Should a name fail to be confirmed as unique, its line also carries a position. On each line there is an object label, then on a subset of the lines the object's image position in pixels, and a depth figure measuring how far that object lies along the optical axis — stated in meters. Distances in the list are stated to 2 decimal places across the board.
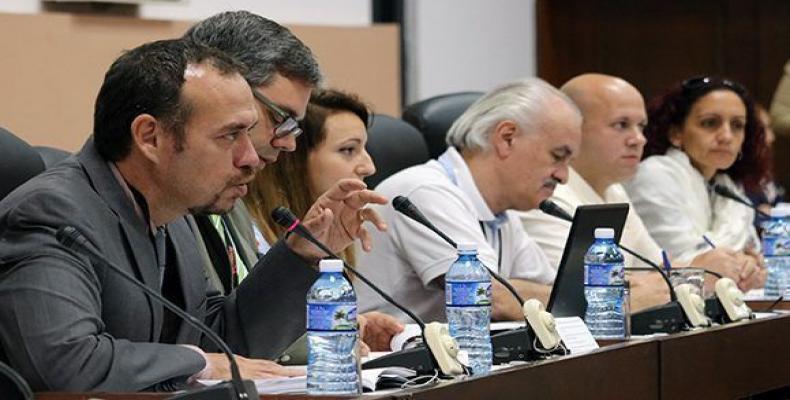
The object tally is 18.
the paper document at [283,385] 4.24
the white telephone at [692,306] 6.26
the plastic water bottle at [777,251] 7.89
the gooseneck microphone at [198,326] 3.77
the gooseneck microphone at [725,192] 9.17
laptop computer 6.07
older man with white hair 7.08
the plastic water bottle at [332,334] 4.30
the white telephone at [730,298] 6.55
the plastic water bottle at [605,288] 5.95
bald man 8.85
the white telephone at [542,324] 5.21
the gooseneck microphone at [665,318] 6.23
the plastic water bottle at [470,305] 5.05
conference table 4.66
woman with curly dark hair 9.60
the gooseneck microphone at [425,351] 4.63
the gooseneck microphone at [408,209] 5.44
